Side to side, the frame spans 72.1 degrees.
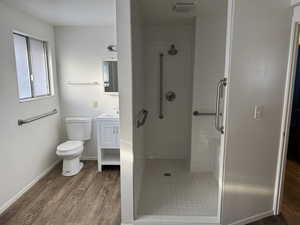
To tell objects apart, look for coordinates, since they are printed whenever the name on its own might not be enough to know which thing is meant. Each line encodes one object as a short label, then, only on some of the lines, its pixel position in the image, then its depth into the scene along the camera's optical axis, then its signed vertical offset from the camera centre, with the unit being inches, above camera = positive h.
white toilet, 120.4 -38.7
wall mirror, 135.7 +3.1
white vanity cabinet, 126.0 -33.2
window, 109.4 +8.1
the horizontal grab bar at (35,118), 102.9 -20.2
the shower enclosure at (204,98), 72.3 -8.3
